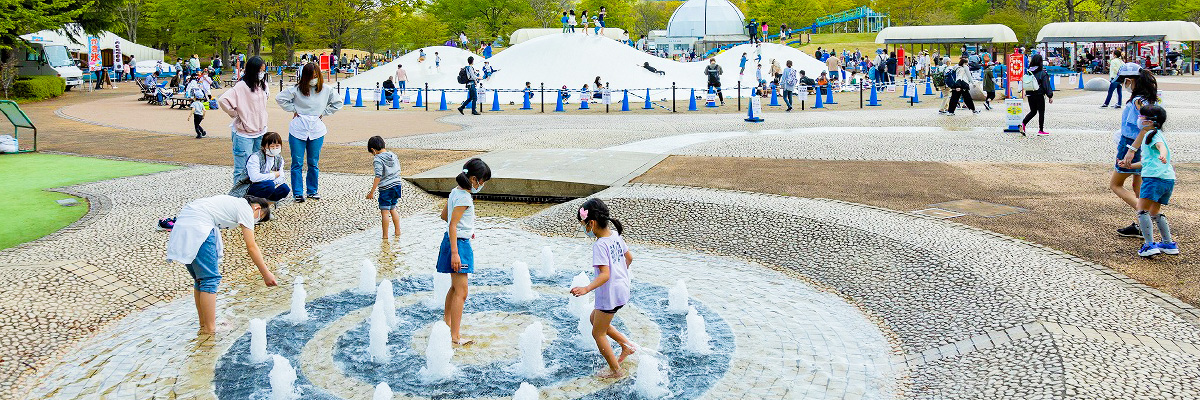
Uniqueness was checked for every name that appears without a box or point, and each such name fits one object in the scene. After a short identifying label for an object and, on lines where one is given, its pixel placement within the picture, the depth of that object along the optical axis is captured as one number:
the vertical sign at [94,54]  41.84
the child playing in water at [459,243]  6.26
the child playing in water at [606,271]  5.54
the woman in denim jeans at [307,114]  11.03
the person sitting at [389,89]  33.53
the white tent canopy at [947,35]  48.72
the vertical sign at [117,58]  47.41
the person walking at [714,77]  30.39
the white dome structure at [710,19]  81.31
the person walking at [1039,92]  17.81
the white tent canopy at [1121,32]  44.56
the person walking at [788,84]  27.17
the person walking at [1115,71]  25.42
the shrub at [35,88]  33.97
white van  39.61
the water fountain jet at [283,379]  5.37
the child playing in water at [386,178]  9.26
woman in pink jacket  10.64
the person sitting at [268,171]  9.46
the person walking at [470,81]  27.34
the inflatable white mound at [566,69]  36.69
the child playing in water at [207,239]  6.21
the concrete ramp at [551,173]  12.02
